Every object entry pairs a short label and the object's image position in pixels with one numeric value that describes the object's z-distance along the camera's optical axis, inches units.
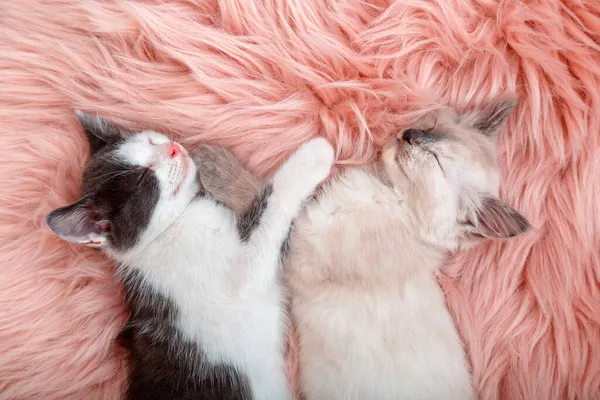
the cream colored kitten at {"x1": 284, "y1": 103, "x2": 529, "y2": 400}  18.3
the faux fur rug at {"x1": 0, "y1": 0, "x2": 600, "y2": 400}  18.5
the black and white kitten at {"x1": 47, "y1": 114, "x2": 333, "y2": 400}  18.6
